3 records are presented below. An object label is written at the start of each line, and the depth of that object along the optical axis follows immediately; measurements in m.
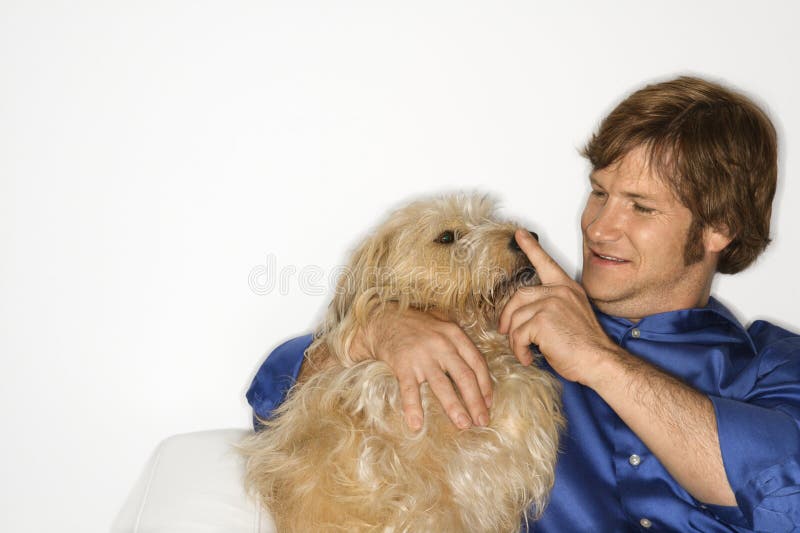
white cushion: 2.29
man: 2.04
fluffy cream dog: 2.10
